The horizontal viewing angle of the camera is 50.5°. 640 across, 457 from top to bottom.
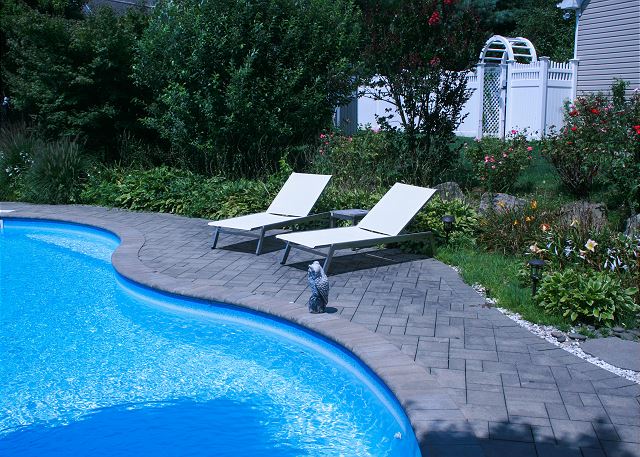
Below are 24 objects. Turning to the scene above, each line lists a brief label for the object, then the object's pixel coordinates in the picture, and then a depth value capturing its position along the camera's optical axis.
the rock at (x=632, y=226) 7.39
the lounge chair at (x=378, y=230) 7.54
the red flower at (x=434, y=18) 10.38
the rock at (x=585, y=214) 7.41
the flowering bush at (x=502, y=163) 10.31
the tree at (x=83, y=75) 13.31
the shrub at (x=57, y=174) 12.57
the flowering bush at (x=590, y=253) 6.28
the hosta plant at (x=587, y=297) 5.63
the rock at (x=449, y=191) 9.59
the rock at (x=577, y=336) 5.40
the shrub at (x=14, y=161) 13.43
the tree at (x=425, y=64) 10.48
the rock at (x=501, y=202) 8.45
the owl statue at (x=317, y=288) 6.07
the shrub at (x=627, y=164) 8.53
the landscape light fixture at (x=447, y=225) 8.25
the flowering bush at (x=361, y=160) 10.54
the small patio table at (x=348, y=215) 8.84
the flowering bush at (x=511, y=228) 7.89
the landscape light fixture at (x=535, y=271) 6.04
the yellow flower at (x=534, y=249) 6.82
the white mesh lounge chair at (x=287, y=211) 8.59
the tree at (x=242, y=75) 11.74
